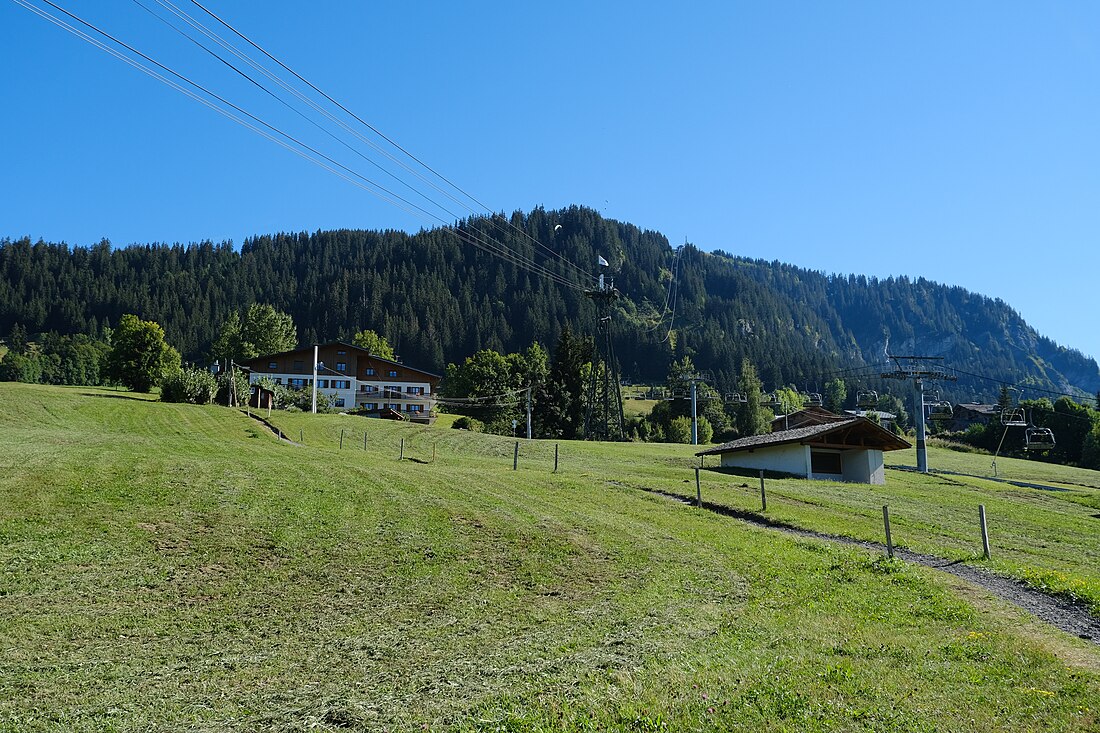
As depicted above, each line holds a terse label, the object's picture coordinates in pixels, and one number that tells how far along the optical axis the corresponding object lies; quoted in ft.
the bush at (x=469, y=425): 320.91
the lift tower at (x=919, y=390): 210.59
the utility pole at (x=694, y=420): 307.82
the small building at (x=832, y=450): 169.37
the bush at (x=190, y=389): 242.78
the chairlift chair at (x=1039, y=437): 217.15
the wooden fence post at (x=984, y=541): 68.67
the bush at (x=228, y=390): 249.08
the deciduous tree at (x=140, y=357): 318.86
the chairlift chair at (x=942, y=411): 218.59
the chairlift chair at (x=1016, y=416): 212.97
